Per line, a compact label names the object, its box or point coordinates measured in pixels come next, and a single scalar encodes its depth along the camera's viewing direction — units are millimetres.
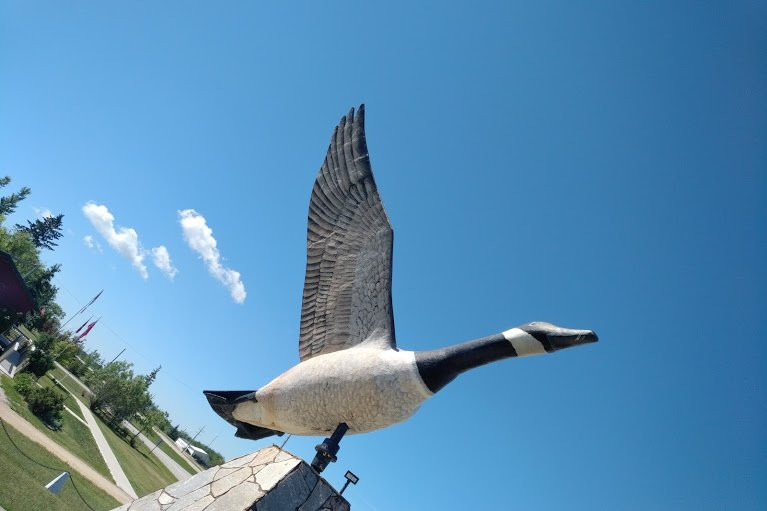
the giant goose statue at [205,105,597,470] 5066
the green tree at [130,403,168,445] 42719
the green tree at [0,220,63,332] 26105
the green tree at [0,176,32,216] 48469
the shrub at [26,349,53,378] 26469
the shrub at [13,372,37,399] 21041
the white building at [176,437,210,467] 67750
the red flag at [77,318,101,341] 34525
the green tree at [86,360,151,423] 36219
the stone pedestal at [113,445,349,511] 4227
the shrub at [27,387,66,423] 20406
